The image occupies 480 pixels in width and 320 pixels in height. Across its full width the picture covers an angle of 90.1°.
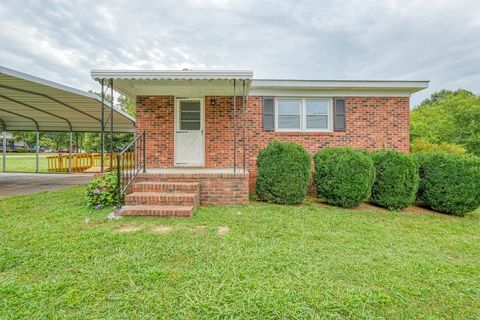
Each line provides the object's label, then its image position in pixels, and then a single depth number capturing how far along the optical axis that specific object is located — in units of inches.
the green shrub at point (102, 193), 198.2
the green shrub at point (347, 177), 213.2
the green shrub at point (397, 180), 213.3
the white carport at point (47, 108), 250.5
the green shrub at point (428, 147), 373.4
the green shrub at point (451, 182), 207.8
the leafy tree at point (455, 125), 740.6
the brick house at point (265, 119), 281.6
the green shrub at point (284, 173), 217.3
